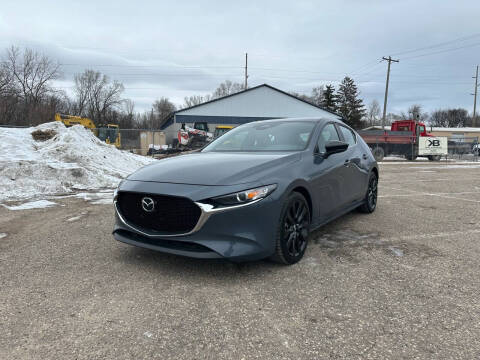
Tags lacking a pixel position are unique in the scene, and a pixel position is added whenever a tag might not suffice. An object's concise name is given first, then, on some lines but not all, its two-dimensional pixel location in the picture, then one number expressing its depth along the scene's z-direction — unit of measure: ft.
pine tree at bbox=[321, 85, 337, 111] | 210.59
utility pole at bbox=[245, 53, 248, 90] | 175.94
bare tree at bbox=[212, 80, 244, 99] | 323.16
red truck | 72.23
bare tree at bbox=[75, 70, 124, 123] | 210.59
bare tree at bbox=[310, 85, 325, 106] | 309.20
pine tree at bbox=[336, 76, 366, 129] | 208.13
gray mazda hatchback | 9.07
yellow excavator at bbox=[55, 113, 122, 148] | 78.38
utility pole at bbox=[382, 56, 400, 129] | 128.47
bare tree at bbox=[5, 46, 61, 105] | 162.09
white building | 127.03
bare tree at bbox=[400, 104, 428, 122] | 307.25
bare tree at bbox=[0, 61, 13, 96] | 138.72
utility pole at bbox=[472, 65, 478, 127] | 183.83
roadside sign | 73.87
